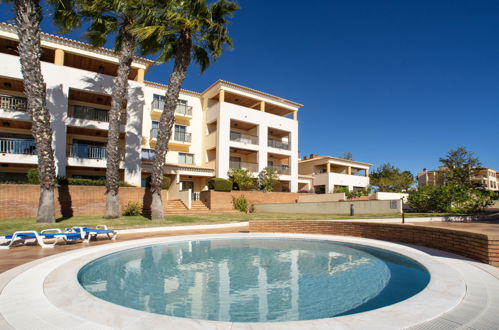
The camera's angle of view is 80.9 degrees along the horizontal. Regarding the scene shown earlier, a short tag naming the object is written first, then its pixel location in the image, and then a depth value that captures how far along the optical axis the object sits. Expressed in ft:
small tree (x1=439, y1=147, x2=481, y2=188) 129.70
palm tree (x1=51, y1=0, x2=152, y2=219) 54.13
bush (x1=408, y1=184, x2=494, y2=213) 67.67
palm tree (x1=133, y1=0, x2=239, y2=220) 53.93
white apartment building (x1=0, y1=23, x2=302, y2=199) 67.82
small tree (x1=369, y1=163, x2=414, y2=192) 135.95
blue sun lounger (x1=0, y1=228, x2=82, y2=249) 30.09
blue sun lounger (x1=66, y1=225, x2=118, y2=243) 34.83
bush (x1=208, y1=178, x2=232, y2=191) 83.46
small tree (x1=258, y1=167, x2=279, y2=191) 98.12
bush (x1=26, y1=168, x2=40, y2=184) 58.95
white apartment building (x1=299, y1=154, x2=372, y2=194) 126.77
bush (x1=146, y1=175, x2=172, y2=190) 75.02
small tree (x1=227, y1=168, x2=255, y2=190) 91.81
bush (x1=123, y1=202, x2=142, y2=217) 64.34
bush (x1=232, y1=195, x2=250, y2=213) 85.51
